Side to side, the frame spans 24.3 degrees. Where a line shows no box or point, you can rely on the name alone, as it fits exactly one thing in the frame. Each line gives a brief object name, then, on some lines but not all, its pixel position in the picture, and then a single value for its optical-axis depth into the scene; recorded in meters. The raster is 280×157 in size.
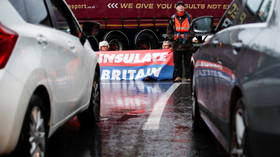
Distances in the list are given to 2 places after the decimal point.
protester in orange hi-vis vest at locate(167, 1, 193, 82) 16.72
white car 4.51
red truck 24.75
